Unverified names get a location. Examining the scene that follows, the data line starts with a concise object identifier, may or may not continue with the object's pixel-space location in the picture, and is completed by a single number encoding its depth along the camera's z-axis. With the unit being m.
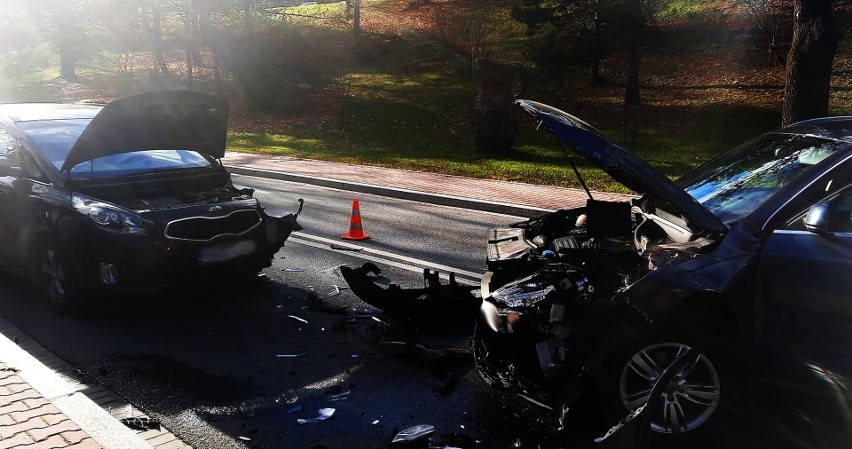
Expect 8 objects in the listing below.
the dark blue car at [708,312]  3.47
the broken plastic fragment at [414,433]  3.98
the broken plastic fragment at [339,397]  4.61
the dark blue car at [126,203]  5.90
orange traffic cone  9.47
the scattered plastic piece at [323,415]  4.30
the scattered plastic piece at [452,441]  3.93
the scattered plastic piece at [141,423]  4.21
